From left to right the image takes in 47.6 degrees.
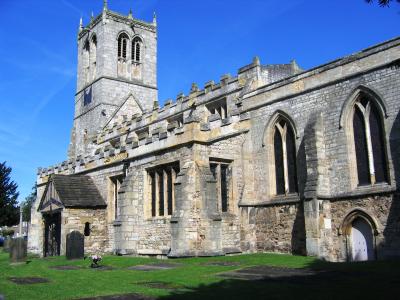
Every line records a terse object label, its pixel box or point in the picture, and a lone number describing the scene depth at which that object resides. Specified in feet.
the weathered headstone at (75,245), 73.67
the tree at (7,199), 153.58
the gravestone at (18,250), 68.28
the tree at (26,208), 258.59
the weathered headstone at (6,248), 102.89
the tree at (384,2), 21.05
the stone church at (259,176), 58.70
